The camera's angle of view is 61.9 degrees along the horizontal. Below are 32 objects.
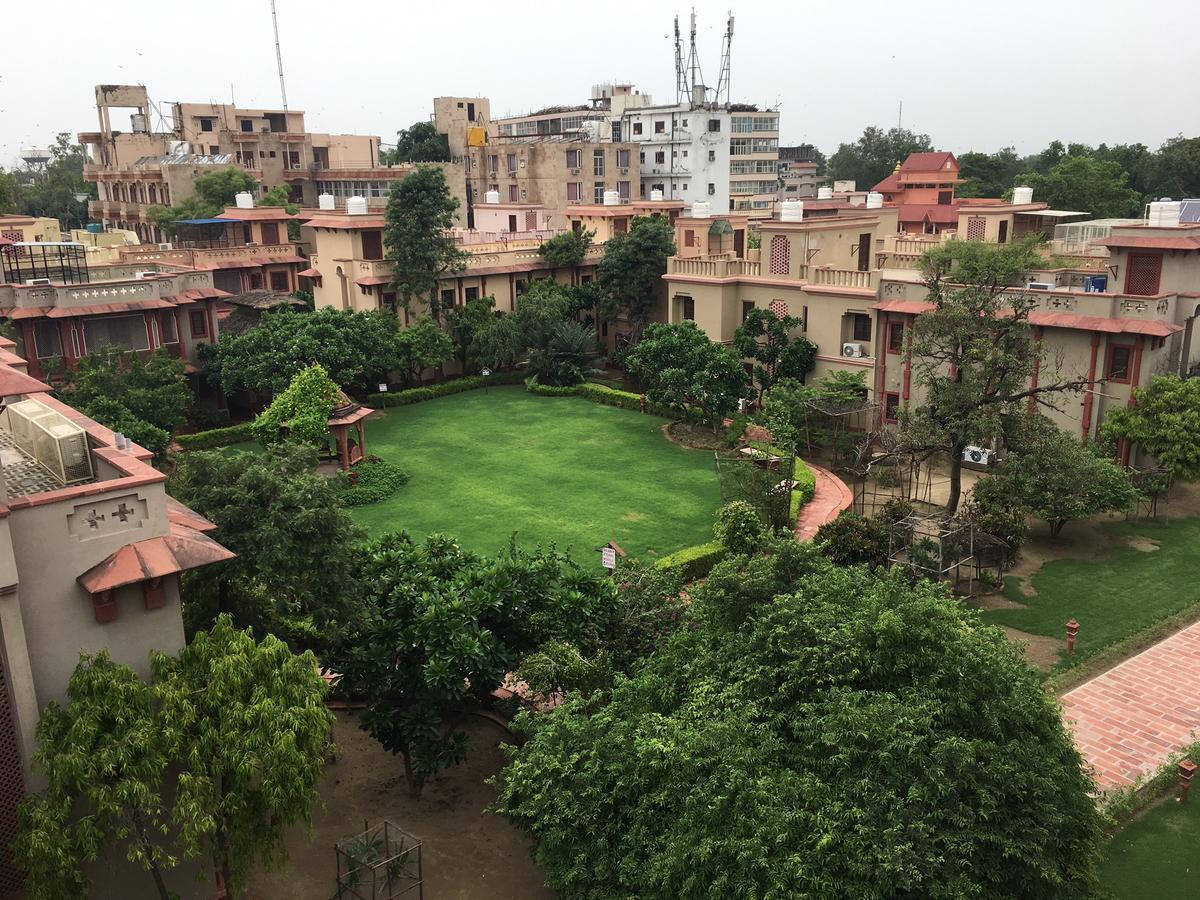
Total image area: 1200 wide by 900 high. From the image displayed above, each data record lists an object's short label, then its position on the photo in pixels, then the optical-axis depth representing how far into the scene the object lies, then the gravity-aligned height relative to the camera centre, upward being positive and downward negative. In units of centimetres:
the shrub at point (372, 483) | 2764 -775
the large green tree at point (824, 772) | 1033 -633
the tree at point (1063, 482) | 2316 -667
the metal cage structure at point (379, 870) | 1268 -830
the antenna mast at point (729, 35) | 7081 +1119
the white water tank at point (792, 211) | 3675 -56
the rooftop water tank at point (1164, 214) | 2875 -74
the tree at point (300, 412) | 2781 -562
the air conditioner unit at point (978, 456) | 2880 -757
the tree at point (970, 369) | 2334 -413
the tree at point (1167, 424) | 2491 -586
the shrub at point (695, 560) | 2255 -804
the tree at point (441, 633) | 1377 -600
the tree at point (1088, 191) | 5831 -8
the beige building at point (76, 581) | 1068 -394
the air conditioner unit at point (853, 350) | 3359 -508
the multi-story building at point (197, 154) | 6556 +363
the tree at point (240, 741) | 1059 -558
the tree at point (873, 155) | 10538 +417
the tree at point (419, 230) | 3872 -99
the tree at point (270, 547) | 1454 -489
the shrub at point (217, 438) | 3281 -744
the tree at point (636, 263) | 4166 -261
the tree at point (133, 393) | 2569 -503
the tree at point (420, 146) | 8200 +471
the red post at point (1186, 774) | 1527 -870
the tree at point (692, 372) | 3172 -543
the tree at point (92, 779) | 1006 -562
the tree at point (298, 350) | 3306 -479
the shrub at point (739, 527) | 2258 -734
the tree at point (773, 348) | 3472 -522
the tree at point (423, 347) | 3809 -533
